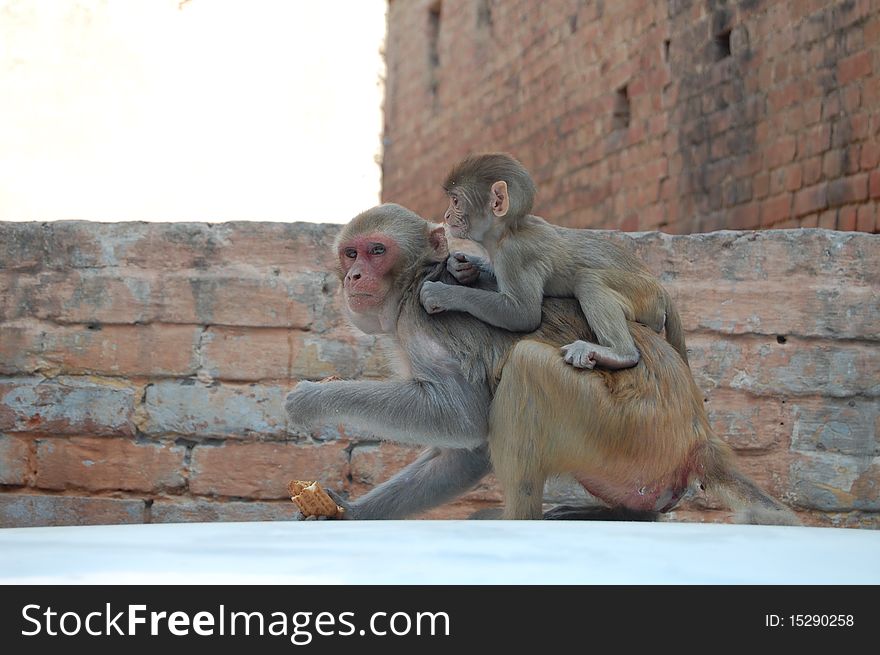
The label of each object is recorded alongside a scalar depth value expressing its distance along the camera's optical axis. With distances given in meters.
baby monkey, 3.41
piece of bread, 3.51
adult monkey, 3.25
